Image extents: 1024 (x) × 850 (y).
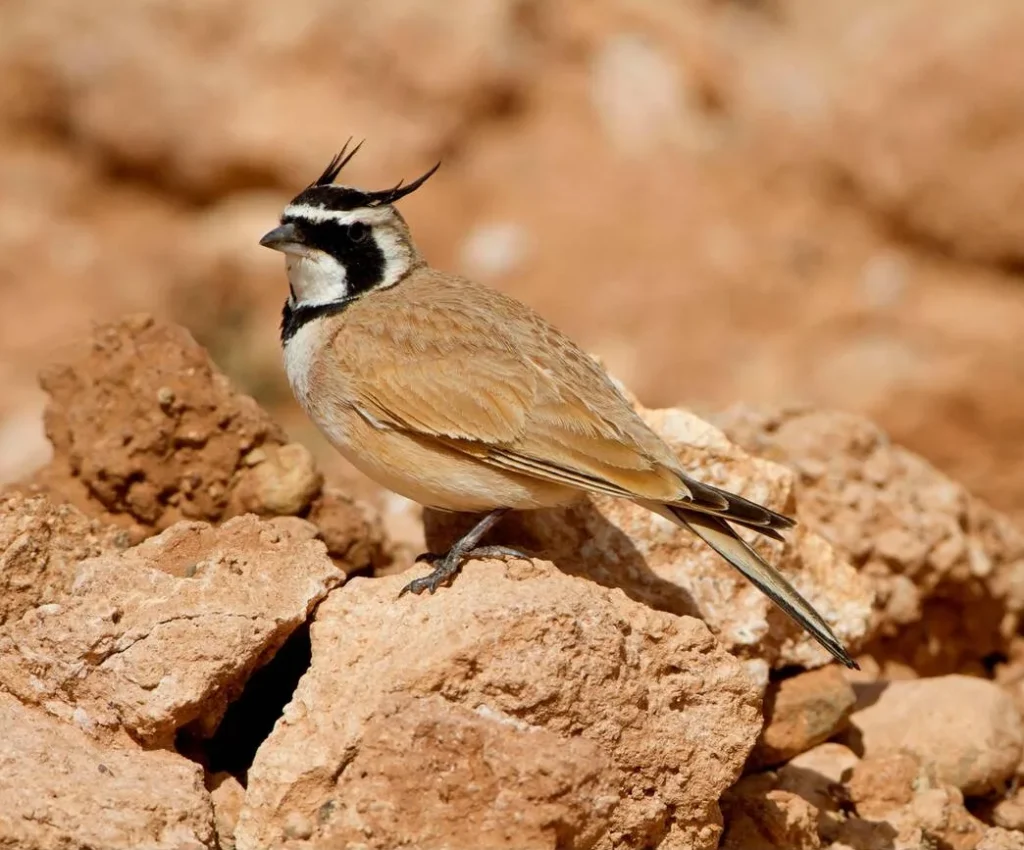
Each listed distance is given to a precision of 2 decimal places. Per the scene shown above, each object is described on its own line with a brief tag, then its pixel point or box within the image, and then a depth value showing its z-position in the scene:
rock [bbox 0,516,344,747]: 8.83
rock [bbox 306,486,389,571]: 11.13
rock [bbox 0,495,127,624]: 9.31
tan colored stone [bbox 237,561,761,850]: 8.31
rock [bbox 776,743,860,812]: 10.62
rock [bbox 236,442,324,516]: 10.94
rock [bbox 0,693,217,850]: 7.92
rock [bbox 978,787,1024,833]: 10.93
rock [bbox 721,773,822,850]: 9.78
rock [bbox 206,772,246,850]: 8.85
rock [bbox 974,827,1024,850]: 10.30
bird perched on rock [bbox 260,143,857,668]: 9.85
